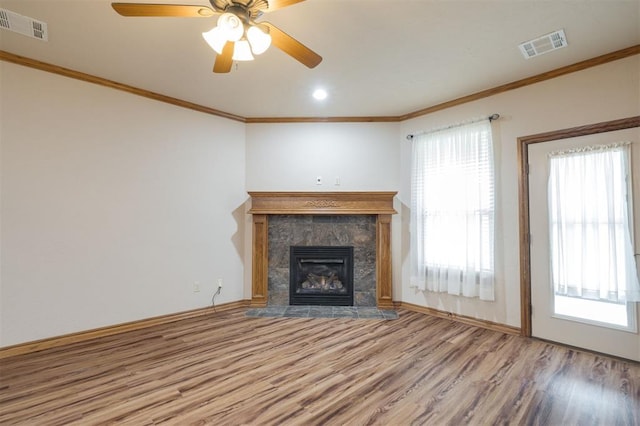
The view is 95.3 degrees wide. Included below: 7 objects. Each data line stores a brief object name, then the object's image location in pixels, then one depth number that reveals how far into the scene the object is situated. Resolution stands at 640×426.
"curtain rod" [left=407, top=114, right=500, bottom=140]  3.26
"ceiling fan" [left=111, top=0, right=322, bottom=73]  1.61
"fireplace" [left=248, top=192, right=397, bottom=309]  3.96
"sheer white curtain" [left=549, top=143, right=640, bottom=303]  2.53
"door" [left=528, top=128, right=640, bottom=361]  2.50
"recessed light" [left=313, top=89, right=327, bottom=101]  3.34
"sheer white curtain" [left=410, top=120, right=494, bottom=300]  3.32
